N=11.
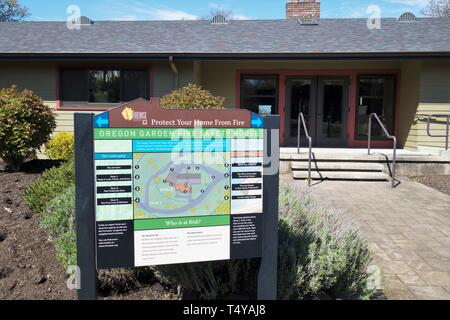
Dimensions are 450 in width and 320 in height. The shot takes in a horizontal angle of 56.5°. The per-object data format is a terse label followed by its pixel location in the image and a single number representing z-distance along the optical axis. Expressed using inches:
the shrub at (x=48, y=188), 192.1
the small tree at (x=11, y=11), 1503.4
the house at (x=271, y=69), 457.1
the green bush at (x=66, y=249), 128.0
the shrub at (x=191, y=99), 316.5
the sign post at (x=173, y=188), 99.7
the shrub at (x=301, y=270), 123.4
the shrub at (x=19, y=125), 289.4
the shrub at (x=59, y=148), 391.5
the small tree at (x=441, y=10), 1373.8
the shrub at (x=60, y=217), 149.3
